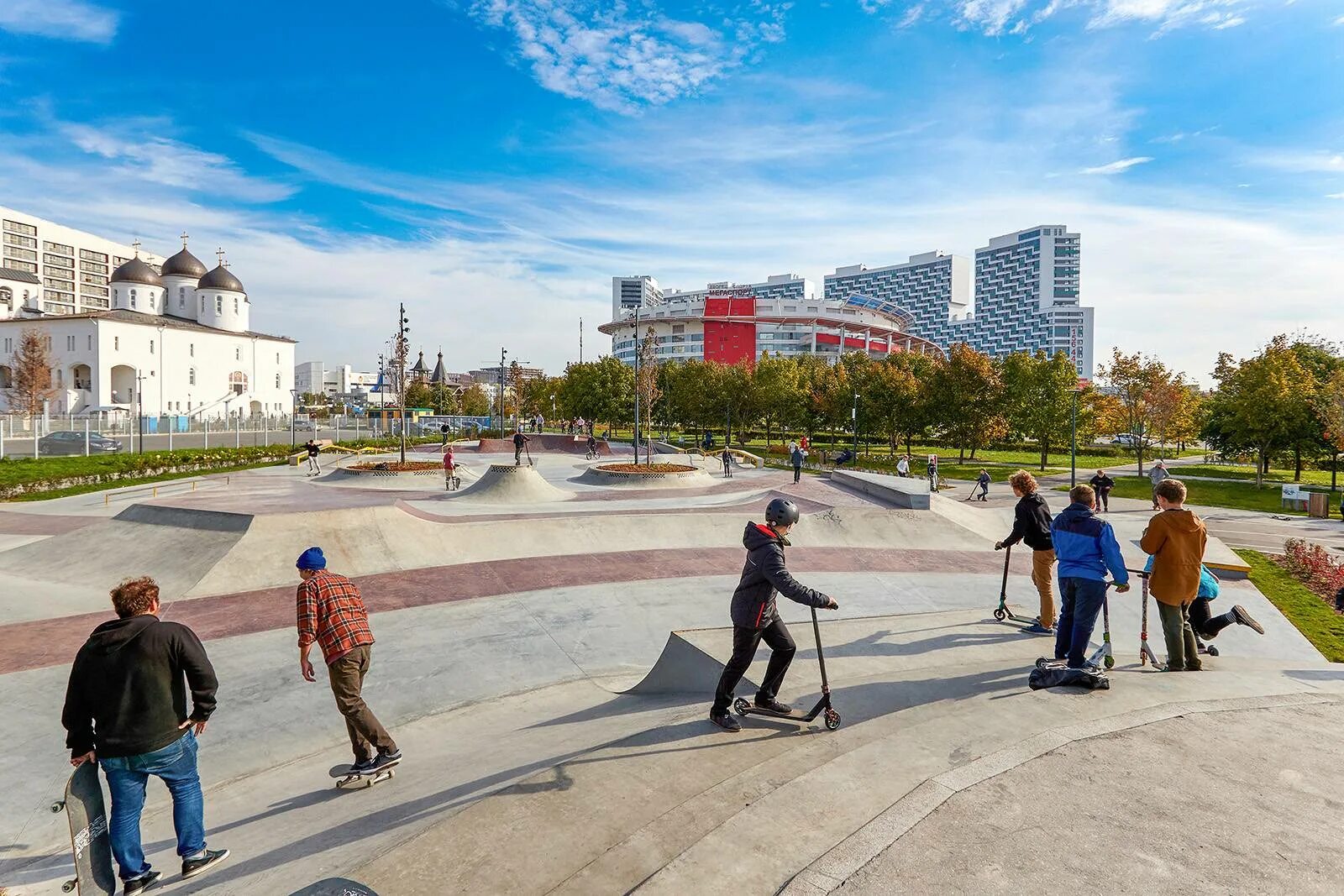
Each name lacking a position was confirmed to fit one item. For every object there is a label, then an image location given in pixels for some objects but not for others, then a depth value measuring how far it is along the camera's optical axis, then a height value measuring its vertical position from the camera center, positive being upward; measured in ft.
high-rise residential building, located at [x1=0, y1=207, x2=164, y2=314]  300.81 +74.34
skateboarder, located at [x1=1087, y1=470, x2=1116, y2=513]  52.45 -5.16
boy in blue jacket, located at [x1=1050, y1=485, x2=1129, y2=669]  18.30 -4.17
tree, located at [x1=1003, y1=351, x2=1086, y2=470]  138.41 +4.96
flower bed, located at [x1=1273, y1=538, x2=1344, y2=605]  43.47 -10.42
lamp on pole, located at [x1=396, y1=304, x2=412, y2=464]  96.17 +9.96
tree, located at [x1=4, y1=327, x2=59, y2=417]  150.51 +8.81
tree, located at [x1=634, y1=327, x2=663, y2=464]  113.80 +8.58
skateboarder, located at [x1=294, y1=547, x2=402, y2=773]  15.01 -4.99
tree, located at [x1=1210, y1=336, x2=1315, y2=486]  104.94 +2.80
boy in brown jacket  18.99 -4.09
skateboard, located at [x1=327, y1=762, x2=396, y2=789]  15.57 -8.49
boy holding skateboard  11.63 -5.26
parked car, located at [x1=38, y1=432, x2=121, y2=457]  112.37 -4.93
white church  197.16 +22.20
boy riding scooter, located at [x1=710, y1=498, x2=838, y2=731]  15.20 -4.19
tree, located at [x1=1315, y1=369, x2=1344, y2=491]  91.50 +1.27
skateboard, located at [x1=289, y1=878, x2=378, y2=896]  9.38 -6.65
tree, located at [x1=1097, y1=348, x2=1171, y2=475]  132.05 +7.71
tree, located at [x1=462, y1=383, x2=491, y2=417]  347.56 +6.88
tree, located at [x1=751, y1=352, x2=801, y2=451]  178.40 +7.45
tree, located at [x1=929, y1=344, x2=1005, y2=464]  143.02 +4.77
